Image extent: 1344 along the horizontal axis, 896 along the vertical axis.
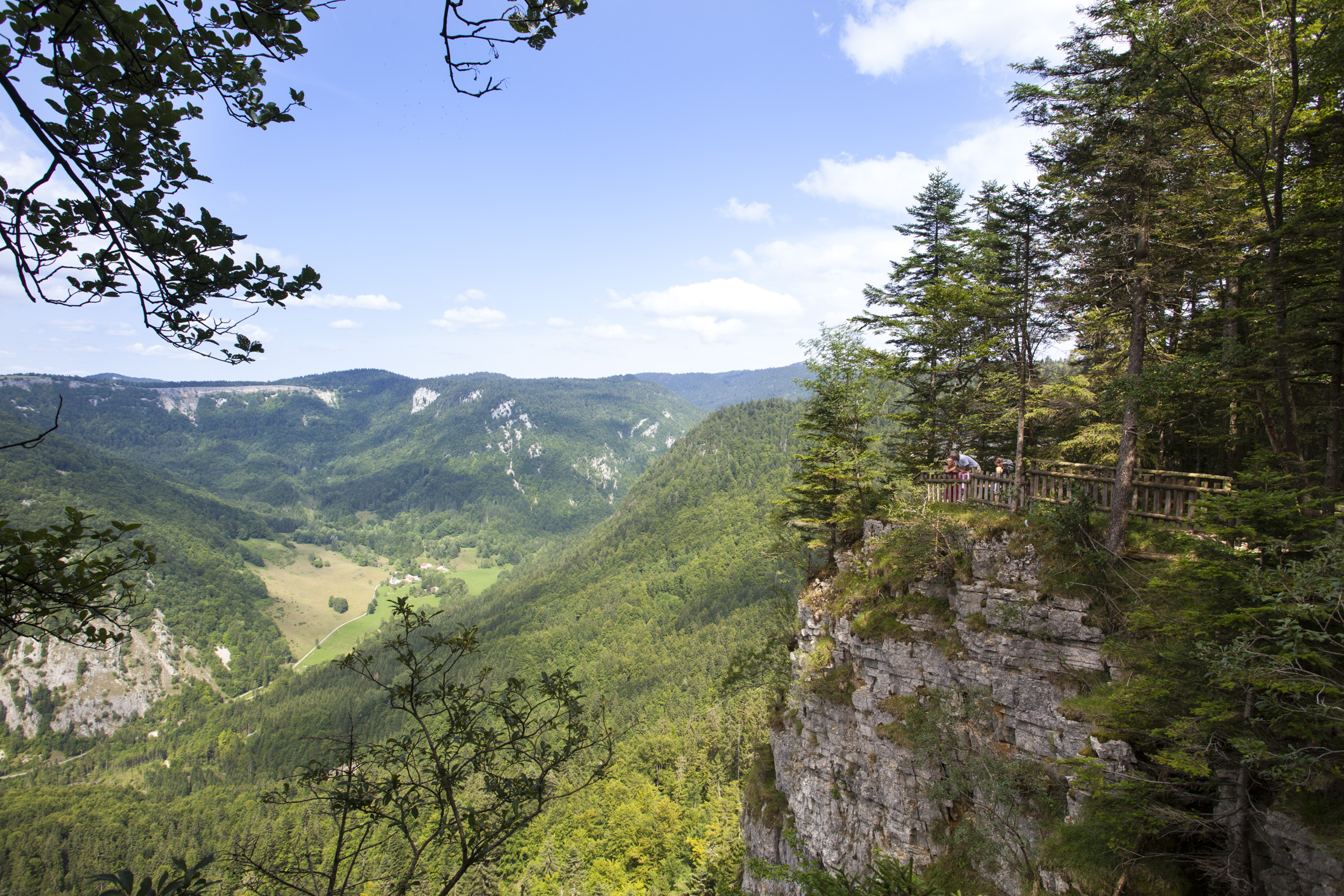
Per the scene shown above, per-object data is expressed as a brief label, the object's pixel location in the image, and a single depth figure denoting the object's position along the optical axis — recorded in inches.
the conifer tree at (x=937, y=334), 697.0
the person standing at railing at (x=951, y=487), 629.3
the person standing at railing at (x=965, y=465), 613.6
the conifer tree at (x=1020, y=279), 548.4
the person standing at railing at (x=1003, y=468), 576.4
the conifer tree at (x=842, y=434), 697.0
